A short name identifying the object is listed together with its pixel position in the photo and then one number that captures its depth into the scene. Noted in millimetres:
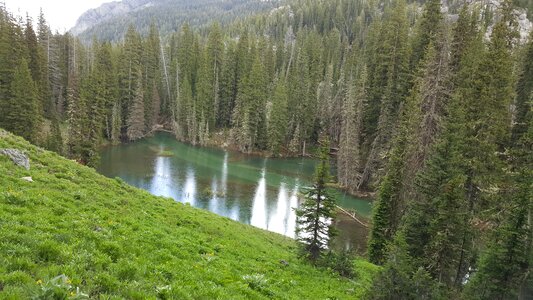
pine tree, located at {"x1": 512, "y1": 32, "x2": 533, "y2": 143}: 49125
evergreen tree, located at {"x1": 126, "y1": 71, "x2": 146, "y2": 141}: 93188
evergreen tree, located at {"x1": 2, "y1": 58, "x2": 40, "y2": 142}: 55062
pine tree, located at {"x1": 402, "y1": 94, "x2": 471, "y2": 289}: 21500
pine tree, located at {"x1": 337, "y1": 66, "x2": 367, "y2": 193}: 65062
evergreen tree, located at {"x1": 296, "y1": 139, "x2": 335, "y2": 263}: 22141
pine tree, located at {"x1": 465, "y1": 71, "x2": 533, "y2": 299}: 18625
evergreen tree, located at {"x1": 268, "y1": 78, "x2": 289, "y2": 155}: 91594
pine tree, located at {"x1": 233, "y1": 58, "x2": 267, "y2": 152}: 92438
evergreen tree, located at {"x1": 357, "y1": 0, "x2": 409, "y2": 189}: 62719
